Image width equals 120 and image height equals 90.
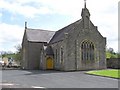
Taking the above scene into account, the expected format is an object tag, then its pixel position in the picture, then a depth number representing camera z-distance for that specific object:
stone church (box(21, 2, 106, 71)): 20.41
